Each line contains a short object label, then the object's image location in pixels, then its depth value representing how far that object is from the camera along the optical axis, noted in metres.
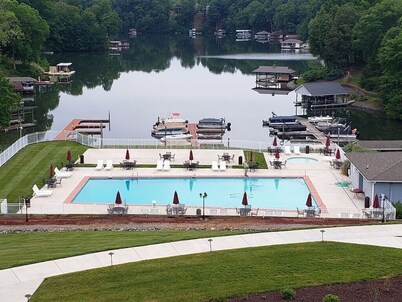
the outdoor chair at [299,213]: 35.31
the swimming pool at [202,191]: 39.75
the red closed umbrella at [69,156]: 45.84
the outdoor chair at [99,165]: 45.70
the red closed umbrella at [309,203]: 35.09
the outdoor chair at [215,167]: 45.56
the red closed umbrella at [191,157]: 46.59
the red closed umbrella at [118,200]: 35.72
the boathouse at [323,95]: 86.19
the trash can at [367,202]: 36.44
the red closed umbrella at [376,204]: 34.53
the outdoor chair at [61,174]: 42.46
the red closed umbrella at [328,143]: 50.66
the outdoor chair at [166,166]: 45.56
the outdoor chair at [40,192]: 38.59
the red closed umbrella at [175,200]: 35.50
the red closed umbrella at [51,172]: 41.98
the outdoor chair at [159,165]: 45.65
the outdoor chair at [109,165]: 45.70
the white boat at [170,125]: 68.06
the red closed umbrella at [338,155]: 46.72
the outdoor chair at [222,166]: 45.47
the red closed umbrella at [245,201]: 35.41
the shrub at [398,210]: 34.34
